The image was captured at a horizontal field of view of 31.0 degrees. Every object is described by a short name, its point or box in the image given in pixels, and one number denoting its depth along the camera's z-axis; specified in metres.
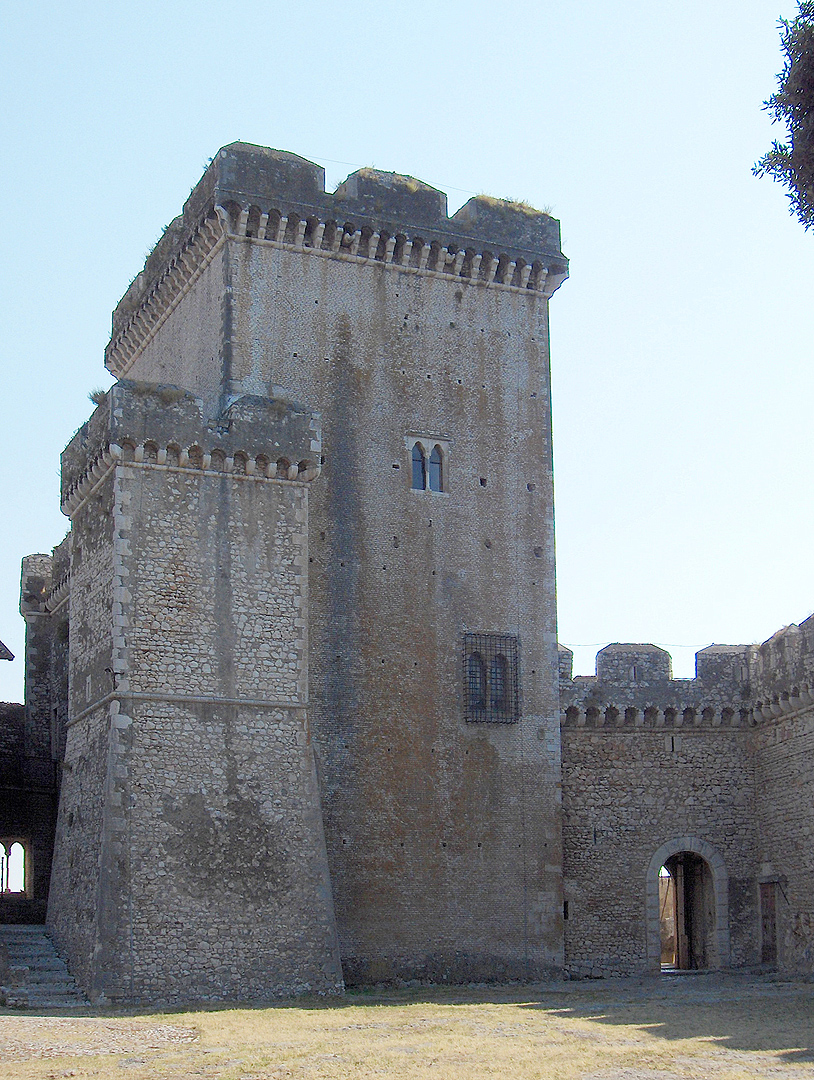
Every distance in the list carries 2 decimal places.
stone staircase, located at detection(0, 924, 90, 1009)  19.48
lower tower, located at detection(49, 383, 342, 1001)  20.27
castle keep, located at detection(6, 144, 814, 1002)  21.02
